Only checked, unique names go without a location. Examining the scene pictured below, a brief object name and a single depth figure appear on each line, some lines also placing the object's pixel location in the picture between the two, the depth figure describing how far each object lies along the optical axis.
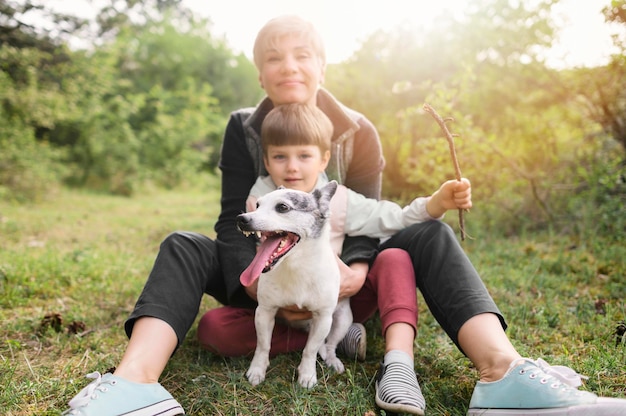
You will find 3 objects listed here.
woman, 1.54
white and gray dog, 1.66
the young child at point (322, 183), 2.06
